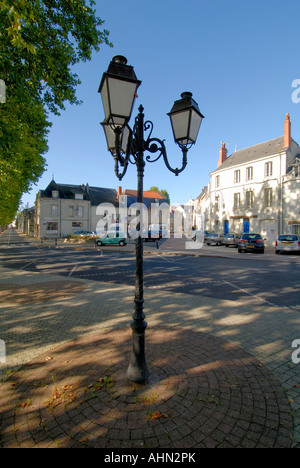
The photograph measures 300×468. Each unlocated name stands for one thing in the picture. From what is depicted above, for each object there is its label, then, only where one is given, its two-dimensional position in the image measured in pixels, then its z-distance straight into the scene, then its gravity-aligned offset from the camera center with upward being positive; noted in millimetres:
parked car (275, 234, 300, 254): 17531 -1094
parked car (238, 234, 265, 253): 18516 -1180
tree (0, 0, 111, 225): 6074 +4917
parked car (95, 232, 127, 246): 26256 -1099
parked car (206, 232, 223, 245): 27172 -1109
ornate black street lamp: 2553 +1376
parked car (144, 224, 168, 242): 32281 -761
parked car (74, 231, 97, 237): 34119 -533
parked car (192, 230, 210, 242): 31391 -862
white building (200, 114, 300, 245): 24547 +5123
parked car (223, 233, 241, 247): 24672 -1025
